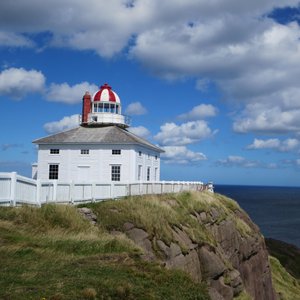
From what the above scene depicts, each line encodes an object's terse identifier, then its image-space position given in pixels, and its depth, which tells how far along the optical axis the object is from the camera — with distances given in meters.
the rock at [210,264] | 21.66
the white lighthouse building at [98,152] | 35.16
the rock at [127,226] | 18.49
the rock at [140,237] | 18.02
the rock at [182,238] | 20.50
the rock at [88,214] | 18.08
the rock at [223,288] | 21.56
